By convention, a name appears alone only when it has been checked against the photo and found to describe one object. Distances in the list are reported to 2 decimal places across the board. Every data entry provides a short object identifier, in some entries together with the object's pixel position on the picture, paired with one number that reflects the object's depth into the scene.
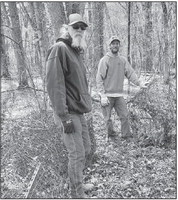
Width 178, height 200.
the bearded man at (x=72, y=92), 3.09
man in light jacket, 5.52
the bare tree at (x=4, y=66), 7.19
